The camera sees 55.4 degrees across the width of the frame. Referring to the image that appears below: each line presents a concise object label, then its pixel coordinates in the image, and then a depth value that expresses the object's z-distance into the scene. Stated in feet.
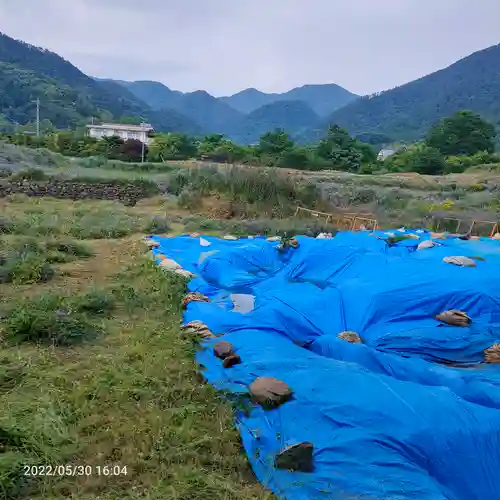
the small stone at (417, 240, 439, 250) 20.10
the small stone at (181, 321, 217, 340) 11.76
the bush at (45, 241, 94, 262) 20.02
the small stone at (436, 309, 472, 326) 12.47
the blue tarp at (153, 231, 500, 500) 6.70
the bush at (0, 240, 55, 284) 15.71
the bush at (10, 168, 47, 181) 42.95
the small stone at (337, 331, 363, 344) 11.66
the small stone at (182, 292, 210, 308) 14.30
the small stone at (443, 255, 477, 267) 15.83
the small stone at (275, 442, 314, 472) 6.75
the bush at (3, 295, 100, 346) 11.13
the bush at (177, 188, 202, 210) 37.91
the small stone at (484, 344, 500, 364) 11.02
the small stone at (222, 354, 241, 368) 10.04
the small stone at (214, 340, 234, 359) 10.43
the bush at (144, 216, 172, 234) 28.12
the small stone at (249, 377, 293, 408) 8.25
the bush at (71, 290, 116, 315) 13.32
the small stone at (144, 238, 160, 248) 22.65
